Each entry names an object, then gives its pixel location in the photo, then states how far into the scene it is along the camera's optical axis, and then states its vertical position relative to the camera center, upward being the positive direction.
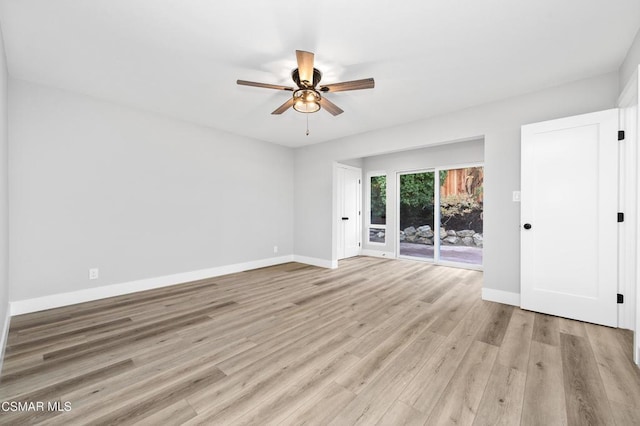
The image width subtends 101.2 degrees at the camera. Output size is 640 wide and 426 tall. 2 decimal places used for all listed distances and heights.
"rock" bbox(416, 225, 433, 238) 5.96 -0.48
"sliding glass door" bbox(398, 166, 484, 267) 5.52 -0.10
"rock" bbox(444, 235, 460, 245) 5.82 -0.65
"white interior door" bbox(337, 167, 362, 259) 6.23 -0.02
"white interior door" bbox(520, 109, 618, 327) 2.69 -0.07
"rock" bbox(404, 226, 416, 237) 6.27 -0.50
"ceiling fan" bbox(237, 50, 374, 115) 2.25 +1.18
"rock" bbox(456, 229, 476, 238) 5.65 -0.49
